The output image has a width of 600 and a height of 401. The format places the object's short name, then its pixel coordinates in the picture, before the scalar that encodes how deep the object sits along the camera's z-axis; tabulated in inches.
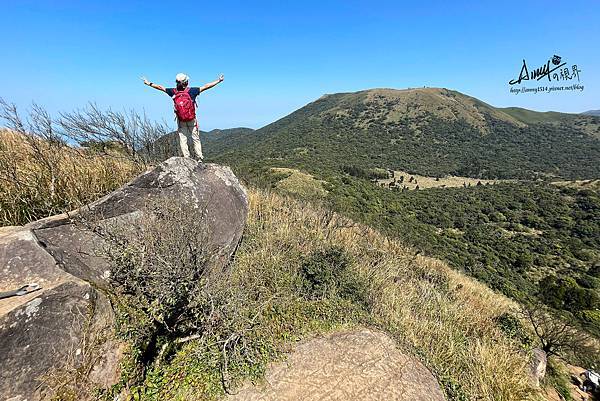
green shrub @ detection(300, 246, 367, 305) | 174.6
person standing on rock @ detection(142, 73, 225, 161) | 189.2
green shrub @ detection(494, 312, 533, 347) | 213.9
